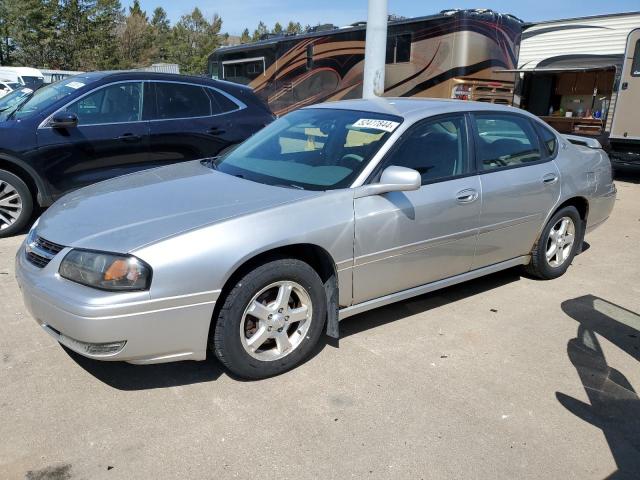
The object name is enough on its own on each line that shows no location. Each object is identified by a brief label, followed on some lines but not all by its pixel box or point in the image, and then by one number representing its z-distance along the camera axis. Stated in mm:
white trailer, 10016
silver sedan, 2695
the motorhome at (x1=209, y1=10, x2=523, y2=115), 10492
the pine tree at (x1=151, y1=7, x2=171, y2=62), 55612
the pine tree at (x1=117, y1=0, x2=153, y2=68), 51031
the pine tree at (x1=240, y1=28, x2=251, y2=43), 73338
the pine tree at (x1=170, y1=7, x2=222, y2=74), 56844
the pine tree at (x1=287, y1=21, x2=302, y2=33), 74619
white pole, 7766
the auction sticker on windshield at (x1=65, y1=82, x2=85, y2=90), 5835
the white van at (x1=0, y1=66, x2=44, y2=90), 25156
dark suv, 5555
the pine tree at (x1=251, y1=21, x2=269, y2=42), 72231
